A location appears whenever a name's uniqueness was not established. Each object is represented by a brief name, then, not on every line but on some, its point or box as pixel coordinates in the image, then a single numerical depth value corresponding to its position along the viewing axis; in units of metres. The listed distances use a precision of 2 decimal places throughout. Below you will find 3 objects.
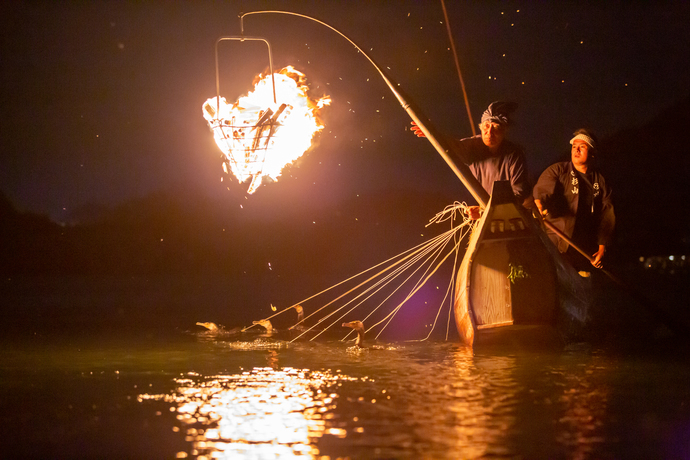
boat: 12.00
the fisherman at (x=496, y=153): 12.02
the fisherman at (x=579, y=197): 12.68
